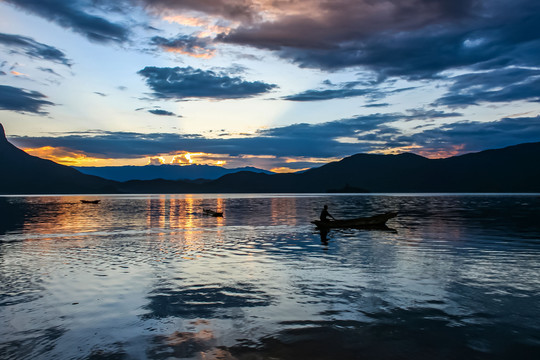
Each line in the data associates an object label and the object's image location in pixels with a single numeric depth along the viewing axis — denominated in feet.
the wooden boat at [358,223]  147.25
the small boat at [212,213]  227.92
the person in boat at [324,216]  147.51
